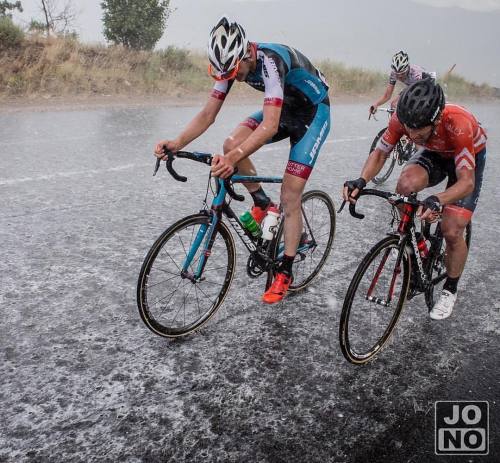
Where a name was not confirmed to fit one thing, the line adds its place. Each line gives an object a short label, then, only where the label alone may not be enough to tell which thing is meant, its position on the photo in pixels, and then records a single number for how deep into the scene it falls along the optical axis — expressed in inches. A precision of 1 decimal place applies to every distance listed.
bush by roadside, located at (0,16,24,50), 573.9
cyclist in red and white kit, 123.3
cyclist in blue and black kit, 128.1
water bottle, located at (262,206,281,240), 148.6
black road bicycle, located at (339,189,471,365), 121.6
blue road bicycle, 129.3
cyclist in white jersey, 345.4
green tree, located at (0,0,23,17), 700.7
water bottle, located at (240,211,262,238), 145.9
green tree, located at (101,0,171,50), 746.2
